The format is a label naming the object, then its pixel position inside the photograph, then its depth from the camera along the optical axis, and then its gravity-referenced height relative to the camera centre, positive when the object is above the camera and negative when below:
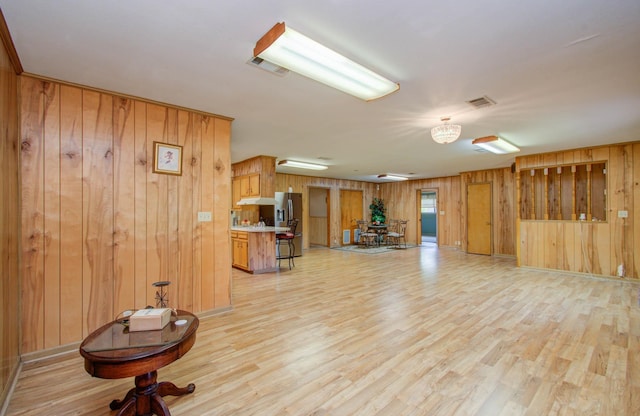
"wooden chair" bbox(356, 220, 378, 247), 9.91 -0.89
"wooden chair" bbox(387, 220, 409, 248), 9.69 -0.84
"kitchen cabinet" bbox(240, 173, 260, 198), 6.19 +0.61
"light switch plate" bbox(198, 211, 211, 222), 3.42 -0.06
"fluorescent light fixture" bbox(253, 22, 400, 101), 1.87 +1.14
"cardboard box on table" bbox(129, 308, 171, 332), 1.74 -0.70
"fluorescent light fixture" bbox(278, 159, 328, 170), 6.64 +1.17
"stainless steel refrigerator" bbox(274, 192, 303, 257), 7.34 -0.02
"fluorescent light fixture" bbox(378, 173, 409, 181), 9.29 +1.20
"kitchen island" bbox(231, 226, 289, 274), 5.82 -0.79
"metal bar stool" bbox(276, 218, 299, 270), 6.58 -0.66
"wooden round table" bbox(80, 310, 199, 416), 1.43 -0.77
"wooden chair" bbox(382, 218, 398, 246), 10.75 -0.63
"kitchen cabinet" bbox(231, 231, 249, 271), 5.89 -0.85
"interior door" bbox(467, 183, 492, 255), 8.27 -0.21
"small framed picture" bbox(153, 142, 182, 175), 3.11 +0.61
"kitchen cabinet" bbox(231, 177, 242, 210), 7.00 +0.47
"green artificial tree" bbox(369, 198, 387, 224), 10.94 +0.01
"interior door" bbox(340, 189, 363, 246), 10.41 -0.06
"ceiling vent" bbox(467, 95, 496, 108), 3.06 +1.24
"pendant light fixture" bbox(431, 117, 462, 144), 3.50 +1.00
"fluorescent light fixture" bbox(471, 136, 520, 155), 4.56 +1.16
